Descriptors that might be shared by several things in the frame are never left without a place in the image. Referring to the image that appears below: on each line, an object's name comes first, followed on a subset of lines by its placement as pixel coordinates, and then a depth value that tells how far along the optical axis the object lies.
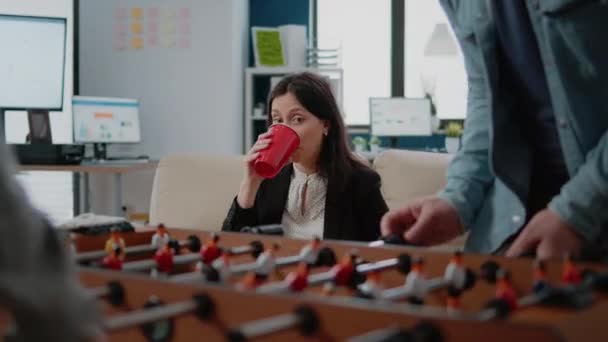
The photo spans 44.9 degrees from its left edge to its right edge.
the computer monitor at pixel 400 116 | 5.84
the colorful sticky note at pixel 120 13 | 5.13
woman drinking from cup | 2.47
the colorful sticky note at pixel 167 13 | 5.16
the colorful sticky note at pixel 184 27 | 5.17
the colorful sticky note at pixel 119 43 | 5.12
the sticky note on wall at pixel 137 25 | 5.14
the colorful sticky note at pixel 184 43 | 5.18
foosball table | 0.71
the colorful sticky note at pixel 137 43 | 5.14
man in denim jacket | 1.10
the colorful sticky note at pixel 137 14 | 5.13
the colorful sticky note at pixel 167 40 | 5.16
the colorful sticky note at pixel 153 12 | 5.16
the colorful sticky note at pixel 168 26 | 5.16
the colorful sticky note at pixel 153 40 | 5.15
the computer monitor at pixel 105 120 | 4.56
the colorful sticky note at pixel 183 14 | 5.16
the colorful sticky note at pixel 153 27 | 5.16
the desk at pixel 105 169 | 3.94
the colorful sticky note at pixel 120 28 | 5.13
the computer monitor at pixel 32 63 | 4.30
